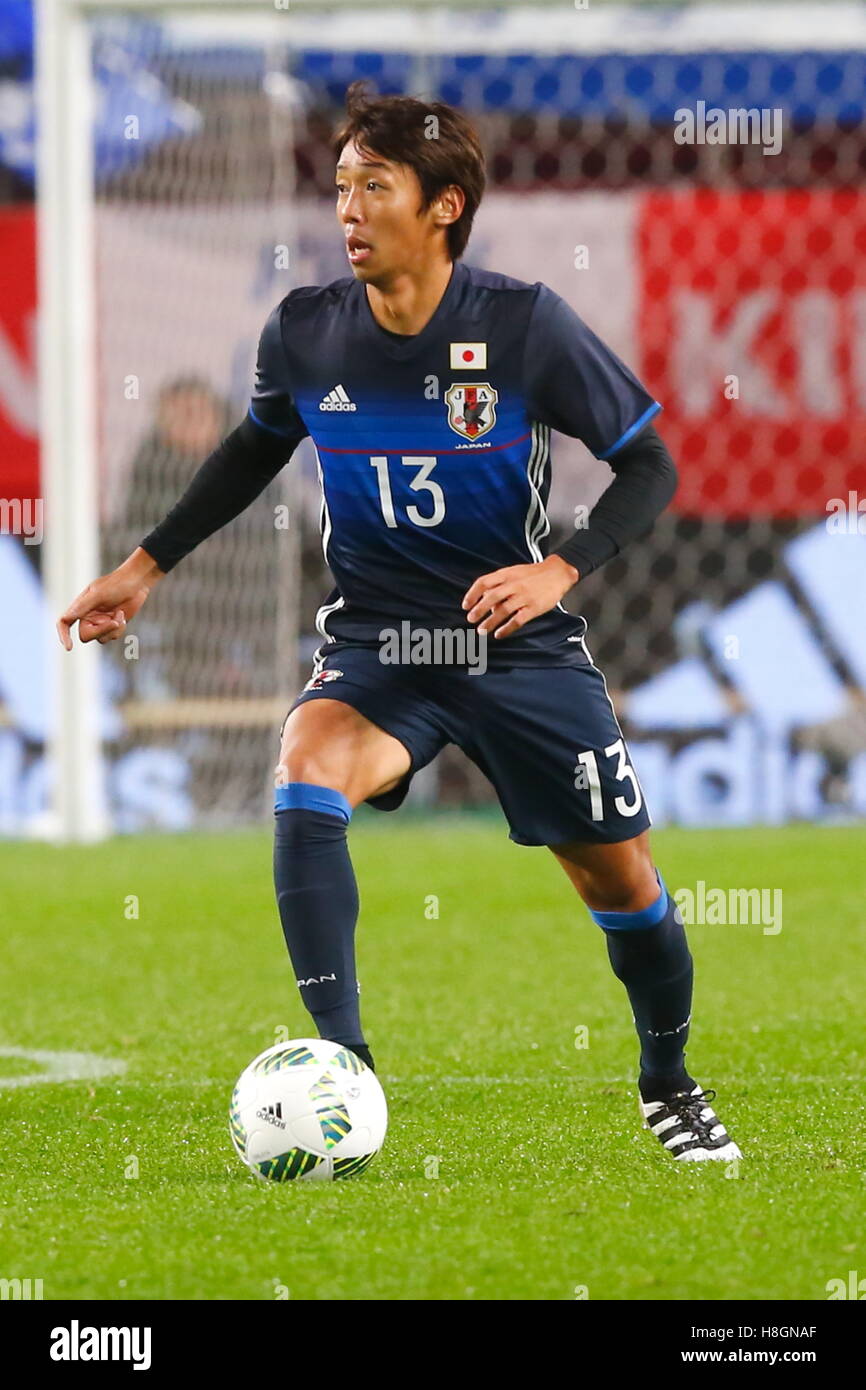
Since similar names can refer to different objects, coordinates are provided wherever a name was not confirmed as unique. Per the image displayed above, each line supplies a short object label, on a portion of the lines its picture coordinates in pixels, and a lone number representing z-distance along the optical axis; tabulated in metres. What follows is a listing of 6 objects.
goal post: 10.09
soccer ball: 3.69
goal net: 11.04
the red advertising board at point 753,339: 11.31
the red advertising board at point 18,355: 11.55
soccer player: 3.99
